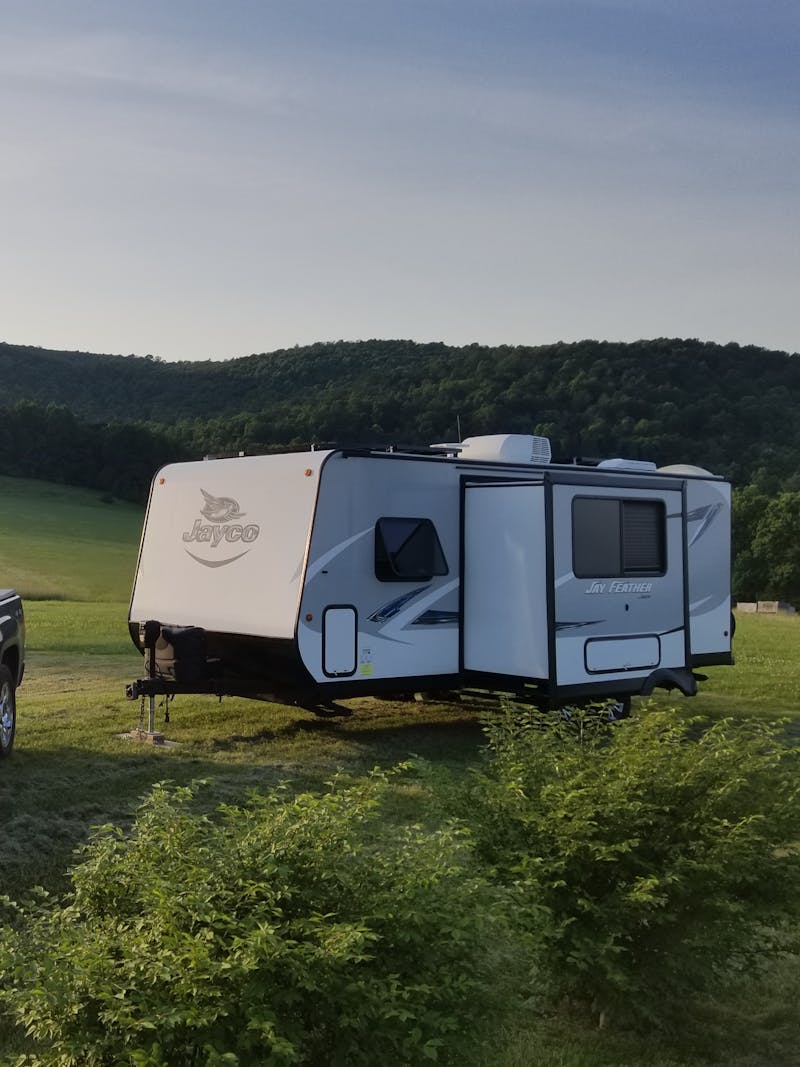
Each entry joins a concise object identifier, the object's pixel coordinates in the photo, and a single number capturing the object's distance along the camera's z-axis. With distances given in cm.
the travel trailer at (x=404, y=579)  954
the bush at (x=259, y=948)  288
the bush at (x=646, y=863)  424
